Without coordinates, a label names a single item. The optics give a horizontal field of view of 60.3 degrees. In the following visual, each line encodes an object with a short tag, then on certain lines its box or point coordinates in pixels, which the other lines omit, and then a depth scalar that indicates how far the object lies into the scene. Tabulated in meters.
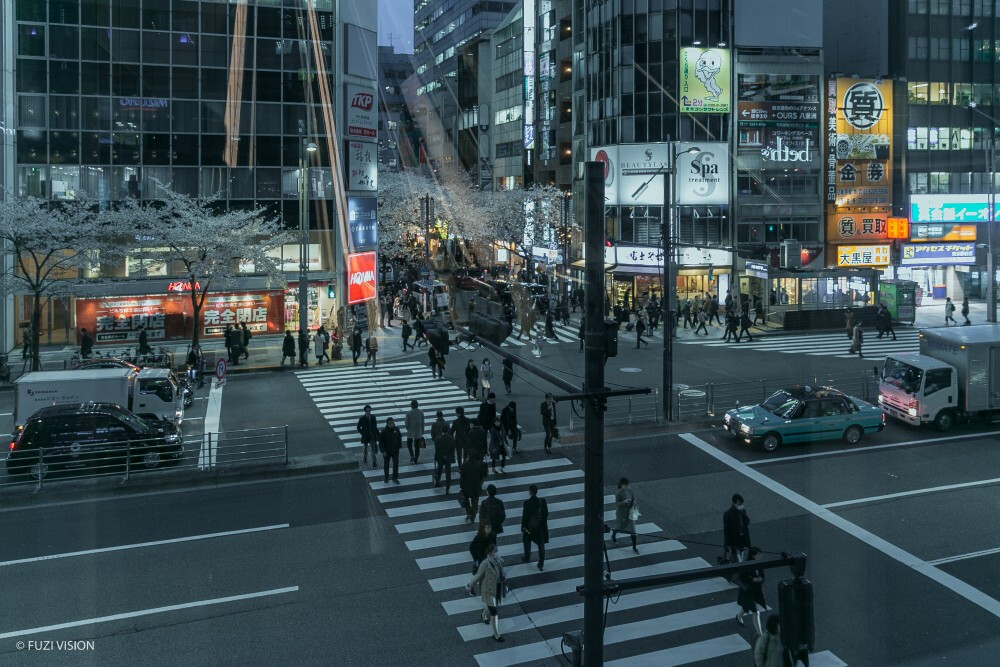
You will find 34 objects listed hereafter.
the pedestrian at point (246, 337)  35.12
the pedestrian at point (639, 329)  37.12
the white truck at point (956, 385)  22.80
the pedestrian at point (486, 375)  27.27
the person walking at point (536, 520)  13.56
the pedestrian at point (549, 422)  20.23
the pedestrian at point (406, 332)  36.91
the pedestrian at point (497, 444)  19.42
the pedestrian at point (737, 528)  13.20
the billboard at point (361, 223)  40.34
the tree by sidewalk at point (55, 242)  33.62
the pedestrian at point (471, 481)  15.63
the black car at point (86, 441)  18.48
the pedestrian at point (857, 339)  34.91
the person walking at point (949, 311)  42.25
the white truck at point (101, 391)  20.94
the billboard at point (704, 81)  52.94
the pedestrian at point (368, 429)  19.36
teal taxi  21.11
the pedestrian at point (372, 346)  33.91
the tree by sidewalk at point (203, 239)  37.62
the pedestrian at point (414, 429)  19.47
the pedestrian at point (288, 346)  34.28
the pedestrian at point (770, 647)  8.76
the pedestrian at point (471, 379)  27.52
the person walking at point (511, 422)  20.62
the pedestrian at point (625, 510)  14.41
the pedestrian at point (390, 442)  18.23
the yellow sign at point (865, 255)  55.03
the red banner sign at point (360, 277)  37.53
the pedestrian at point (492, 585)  11.42
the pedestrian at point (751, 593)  11.27
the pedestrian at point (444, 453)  17.75
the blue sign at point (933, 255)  54.56
